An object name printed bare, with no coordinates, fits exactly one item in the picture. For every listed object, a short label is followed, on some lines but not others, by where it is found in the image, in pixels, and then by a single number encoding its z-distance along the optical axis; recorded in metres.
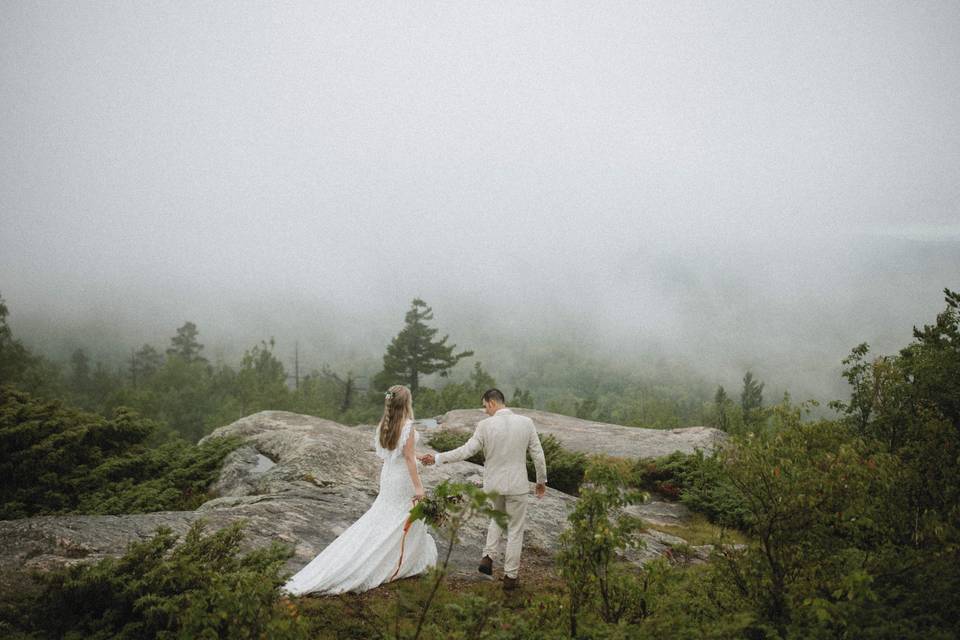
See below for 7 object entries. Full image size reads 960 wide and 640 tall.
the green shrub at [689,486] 13.35
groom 7.18
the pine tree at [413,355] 50.19
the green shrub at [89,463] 9.23
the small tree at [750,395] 63.28
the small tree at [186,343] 101.31
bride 6.50
